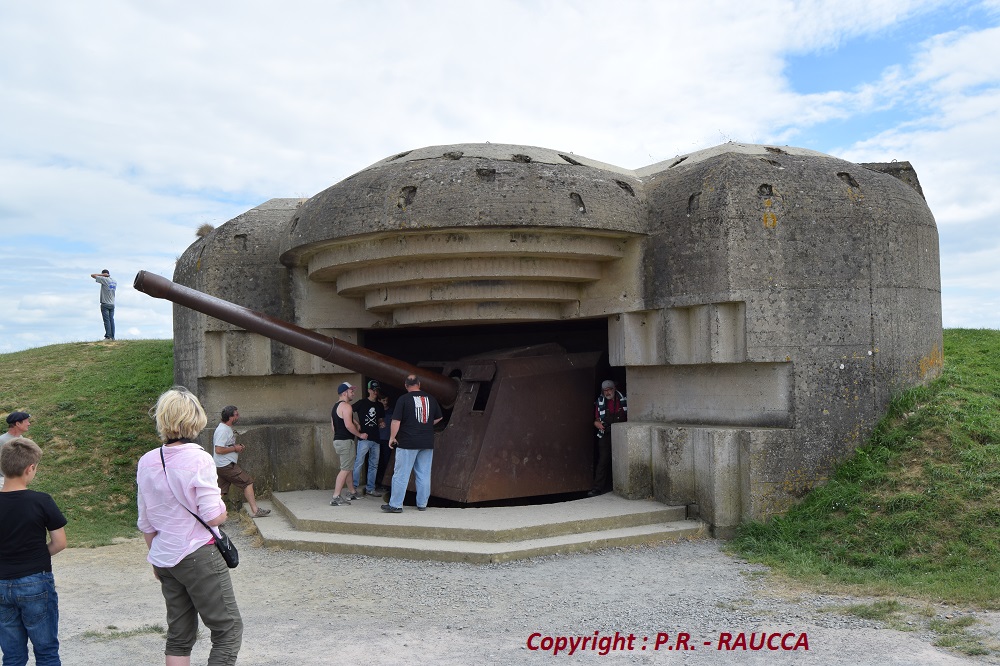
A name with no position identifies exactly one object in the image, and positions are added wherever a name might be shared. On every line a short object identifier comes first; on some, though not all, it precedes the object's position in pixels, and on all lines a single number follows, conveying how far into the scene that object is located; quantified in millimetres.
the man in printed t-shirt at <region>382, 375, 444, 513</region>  7602
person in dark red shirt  8664
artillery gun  7957
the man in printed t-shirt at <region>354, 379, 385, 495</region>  8578
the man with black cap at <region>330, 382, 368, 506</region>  8242
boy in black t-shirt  3469
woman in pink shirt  3305
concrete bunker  7102
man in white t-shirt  7887
